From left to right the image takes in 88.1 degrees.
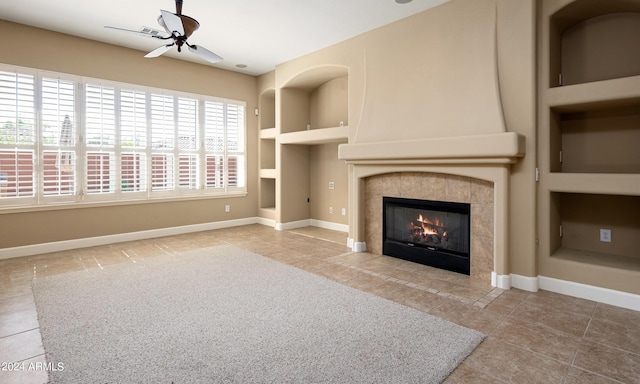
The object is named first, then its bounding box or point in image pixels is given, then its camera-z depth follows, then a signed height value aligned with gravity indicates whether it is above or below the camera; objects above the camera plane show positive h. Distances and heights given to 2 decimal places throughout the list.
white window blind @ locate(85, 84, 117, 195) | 5.12 +0.78
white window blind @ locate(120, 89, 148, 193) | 5.44 +0.80
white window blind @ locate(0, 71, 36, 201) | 4.44 +0.73
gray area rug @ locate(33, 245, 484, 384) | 2.01 -1.09
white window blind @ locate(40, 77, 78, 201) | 4.75 +0.75
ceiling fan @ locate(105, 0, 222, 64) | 3.10 +1.61
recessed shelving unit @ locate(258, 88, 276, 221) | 7.14 +0.77
